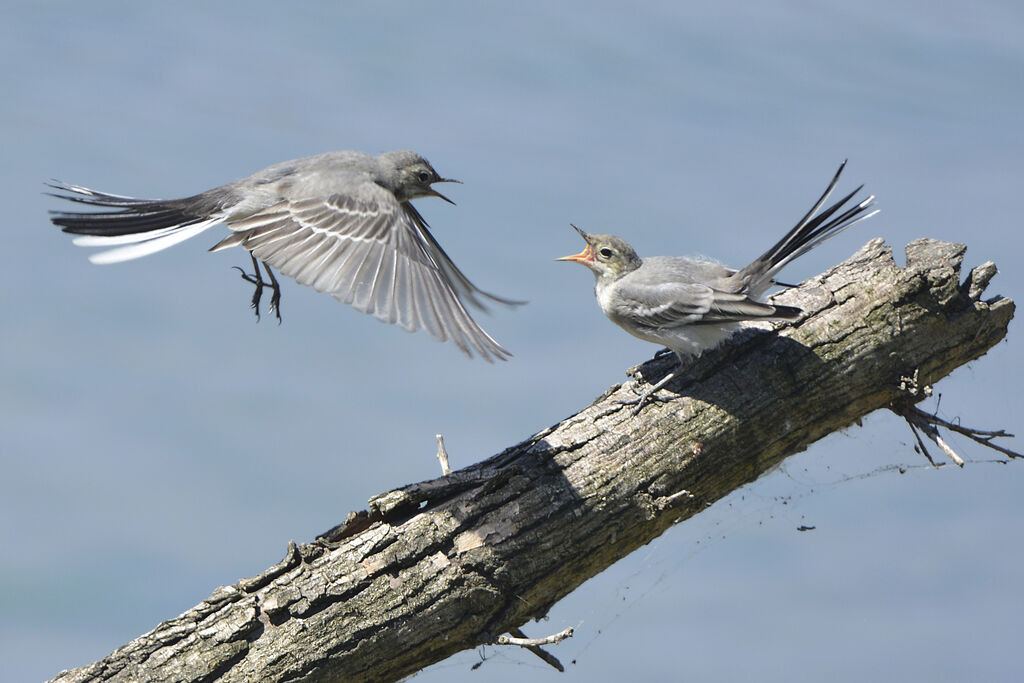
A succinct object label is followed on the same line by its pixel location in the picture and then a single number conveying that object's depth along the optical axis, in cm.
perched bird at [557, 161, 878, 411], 1002
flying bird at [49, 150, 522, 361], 870
